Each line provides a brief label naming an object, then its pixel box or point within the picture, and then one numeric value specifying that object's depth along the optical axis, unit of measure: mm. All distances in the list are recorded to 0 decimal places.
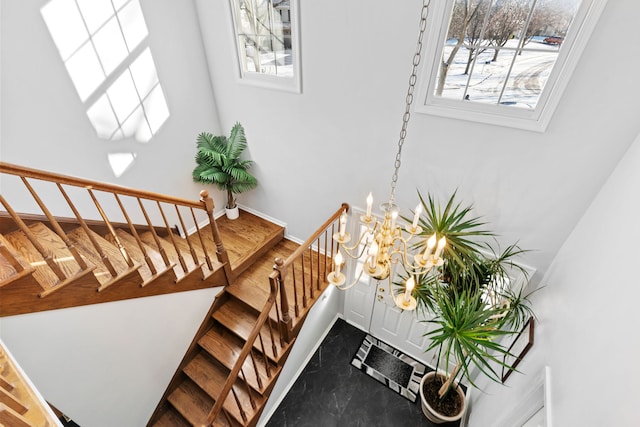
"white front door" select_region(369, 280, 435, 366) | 3260
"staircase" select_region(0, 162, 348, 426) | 1763
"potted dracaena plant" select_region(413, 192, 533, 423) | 1903
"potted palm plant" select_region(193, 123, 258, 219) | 3377
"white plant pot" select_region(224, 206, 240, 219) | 3971
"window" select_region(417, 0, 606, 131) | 1666
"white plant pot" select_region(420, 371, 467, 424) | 2702
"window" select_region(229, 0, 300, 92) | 2586
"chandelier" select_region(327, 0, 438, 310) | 1435
